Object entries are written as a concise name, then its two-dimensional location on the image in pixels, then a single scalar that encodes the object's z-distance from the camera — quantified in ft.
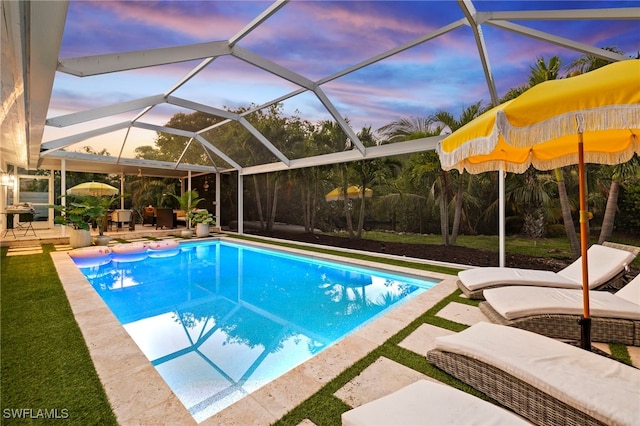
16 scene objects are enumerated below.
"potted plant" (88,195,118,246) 36.14
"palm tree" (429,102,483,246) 24.14
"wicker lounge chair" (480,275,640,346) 10.47
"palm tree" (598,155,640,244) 17.43
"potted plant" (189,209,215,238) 45.85
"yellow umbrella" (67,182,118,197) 43.09
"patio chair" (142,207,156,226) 54.44
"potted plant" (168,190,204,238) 46.11
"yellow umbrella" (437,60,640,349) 6.79
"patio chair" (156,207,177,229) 50.16
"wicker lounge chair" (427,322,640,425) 5.86
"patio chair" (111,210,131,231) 48.11
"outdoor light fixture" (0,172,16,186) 36.64
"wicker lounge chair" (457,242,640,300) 13.42
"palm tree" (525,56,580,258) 19.67
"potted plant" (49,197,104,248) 34.47
